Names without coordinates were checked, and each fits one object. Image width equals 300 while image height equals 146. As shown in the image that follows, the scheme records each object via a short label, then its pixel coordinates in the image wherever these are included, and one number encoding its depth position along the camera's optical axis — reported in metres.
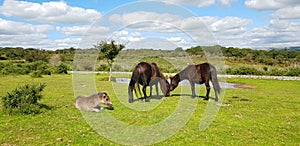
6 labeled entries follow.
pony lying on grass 12.48
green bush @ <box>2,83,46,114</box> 12.16
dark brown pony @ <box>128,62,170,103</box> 14.59
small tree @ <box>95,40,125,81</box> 34.91
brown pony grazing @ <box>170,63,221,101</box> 15.49
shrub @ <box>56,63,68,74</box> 47.88
